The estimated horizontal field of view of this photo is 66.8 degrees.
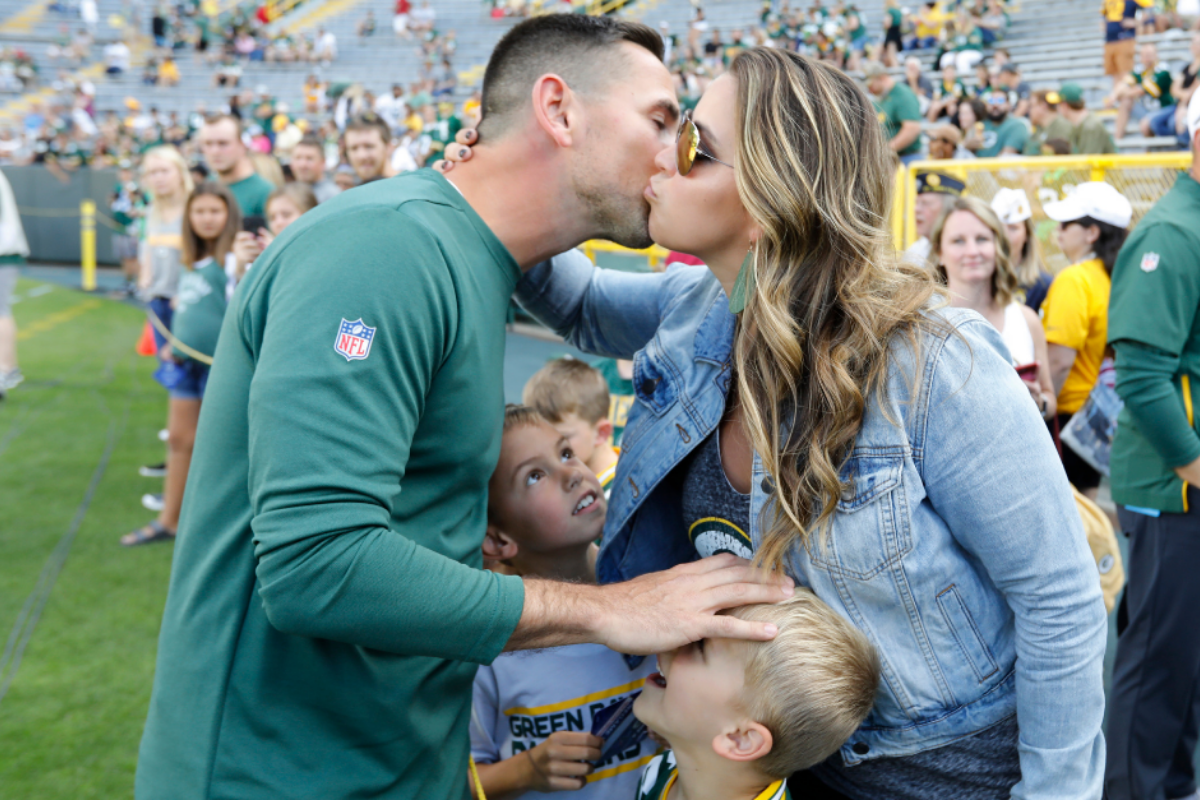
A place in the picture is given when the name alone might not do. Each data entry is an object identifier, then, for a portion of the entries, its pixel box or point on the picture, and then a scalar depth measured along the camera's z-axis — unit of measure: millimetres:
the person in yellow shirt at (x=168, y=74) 30922
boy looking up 2037
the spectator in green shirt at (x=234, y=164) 5977
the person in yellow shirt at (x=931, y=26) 17859
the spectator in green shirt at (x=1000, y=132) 10453
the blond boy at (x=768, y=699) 1477
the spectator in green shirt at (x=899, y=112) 9914
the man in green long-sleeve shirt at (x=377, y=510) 1276
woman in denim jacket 1394
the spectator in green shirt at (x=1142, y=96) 11453
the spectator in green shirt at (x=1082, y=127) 9414
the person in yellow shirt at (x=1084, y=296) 4531
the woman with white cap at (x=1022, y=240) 5434
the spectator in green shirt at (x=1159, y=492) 2662
